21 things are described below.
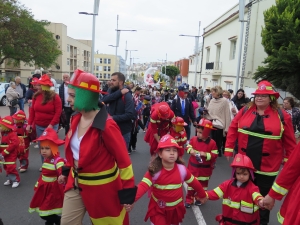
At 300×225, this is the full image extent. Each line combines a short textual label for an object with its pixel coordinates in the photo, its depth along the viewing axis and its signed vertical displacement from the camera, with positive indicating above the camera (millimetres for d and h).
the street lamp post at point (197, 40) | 22856 +3101
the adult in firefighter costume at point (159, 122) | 5098 -882
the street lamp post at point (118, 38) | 24684 +3138
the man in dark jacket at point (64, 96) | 7992 -725
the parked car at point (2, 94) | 17031 -1607
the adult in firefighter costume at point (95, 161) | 2448 -797
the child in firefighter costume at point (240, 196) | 3211 -1353
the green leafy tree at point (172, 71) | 67250 +1274
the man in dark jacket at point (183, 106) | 7363 -784
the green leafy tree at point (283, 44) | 11711 +1685
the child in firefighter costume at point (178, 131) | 5414 -1065
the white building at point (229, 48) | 18422 +2520
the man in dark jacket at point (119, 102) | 5048 -518
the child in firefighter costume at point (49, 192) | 3566 -1581
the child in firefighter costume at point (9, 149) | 5074 -1480
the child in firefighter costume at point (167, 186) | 3223 -1271
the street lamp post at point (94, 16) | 12470 +2596
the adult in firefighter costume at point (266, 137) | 3555 -709
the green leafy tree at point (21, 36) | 24500 +3094
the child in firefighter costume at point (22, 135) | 5926 -1457
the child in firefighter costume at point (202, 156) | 4531 -1258
